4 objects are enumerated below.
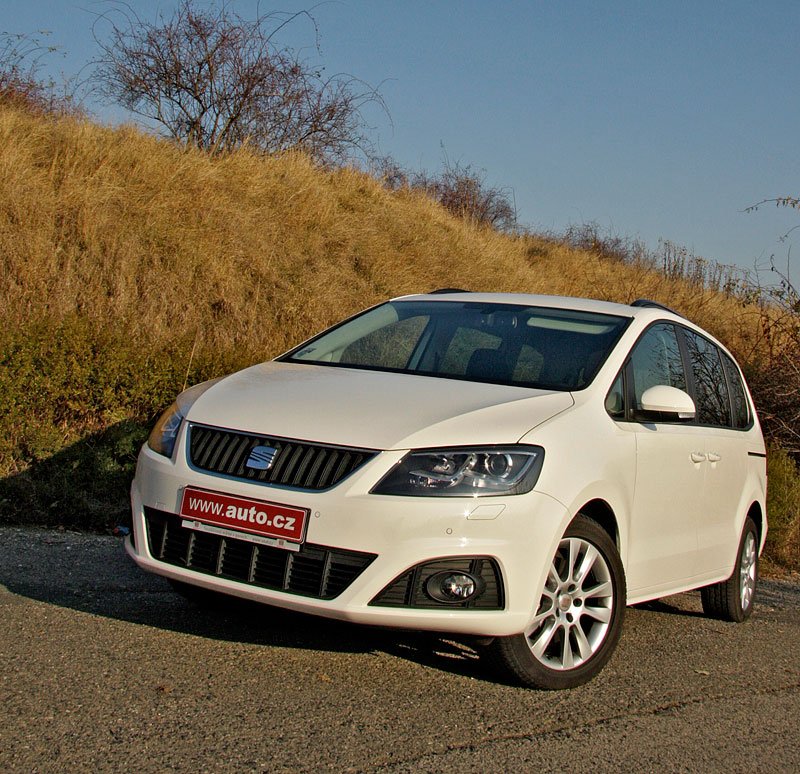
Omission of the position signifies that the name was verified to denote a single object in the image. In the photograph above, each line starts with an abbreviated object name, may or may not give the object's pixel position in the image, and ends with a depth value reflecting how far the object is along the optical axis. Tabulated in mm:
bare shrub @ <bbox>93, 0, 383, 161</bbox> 17109
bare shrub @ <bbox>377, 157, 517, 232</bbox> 24469
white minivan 4109
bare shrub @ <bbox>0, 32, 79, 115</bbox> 14742
